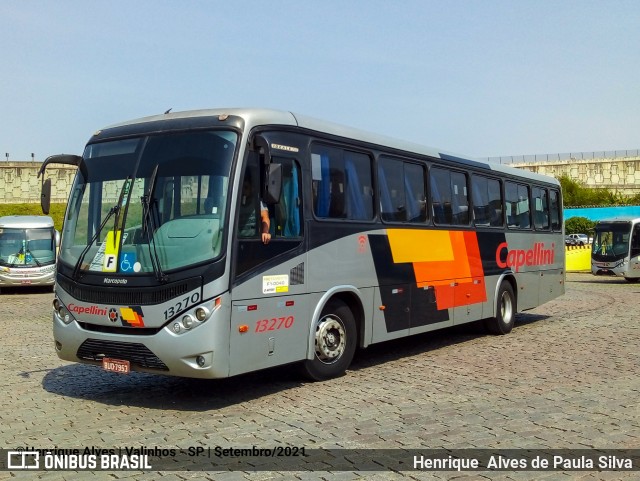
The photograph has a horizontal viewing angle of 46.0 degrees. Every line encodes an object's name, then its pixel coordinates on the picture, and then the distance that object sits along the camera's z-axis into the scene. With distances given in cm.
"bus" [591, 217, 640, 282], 3453
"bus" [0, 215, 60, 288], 2703
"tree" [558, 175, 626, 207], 9828
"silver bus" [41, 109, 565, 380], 771
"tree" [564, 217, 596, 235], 7875
